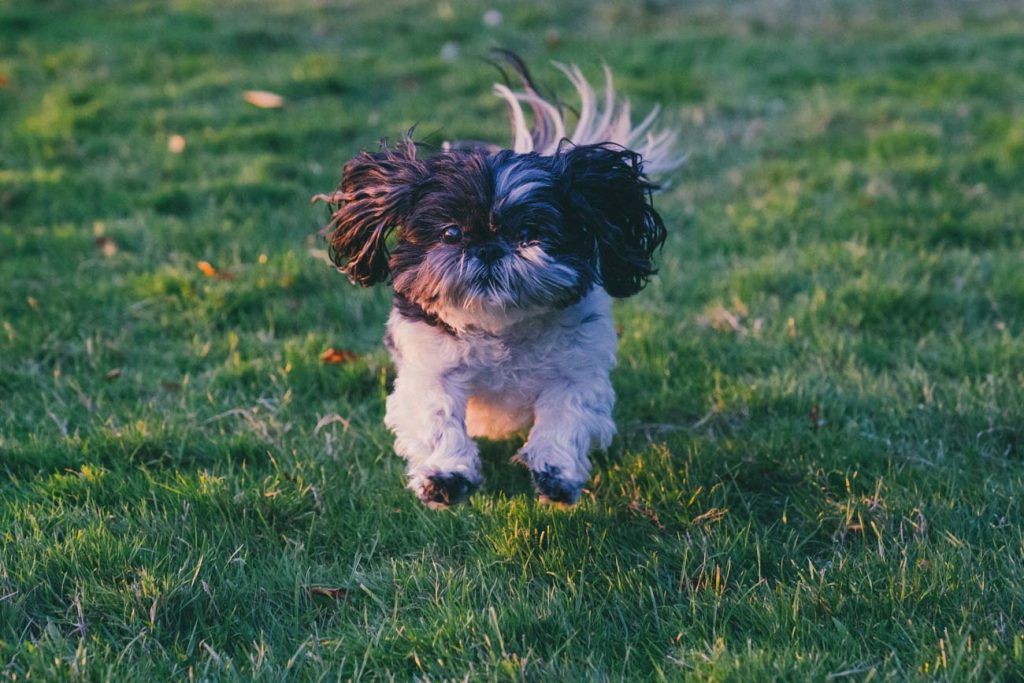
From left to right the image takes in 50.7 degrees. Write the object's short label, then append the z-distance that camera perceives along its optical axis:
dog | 3.35
